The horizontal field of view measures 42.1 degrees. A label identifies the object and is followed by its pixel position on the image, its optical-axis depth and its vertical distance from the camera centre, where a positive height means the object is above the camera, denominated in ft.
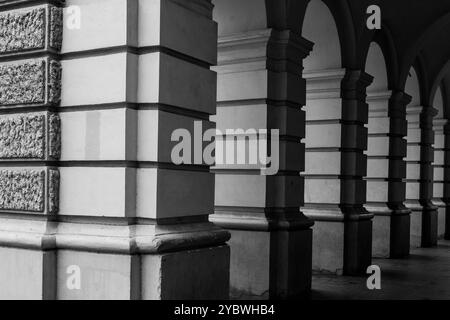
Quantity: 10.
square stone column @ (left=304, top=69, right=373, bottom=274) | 32.76 -0.03
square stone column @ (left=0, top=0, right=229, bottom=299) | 16.94 +0.17
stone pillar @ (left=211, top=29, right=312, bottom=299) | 24.59 -0.35
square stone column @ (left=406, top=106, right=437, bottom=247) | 49.96 -0.38
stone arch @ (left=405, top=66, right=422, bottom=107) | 48.75 +6.77
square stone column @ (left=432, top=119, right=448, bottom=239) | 58.59 -0.10
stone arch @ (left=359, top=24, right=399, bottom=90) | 38.93 +8.03
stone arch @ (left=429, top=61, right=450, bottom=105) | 50.63 +7.74
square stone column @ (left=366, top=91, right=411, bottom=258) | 41.16 -0.20
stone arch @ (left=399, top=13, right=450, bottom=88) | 41.57 +8.66
